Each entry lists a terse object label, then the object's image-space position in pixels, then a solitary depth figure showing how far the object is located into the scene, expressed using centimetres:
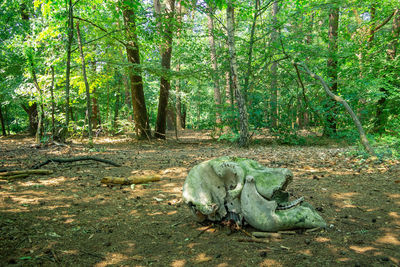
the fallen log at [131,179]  483
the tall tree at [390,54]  1075
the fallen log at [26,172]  486
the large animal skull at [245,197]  275
